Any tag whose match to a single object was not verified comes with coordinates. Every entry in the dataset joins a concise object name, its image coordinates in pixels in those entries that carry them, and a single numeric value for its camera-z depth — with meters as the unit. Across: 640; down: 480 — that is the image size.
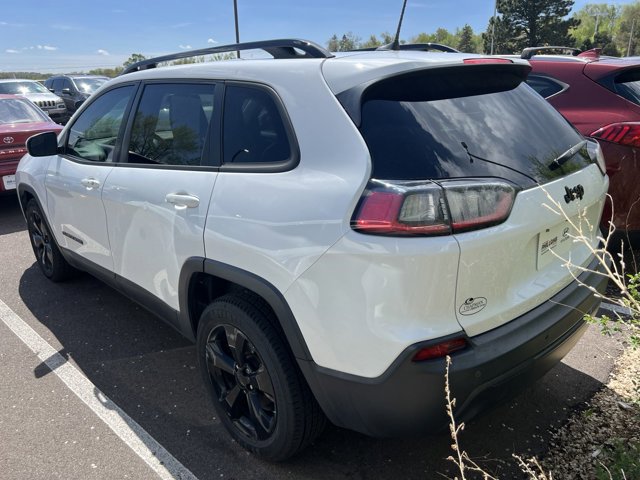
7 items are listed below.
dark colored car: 18.47
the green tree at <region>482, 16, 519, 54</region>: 63.19
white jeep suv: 1.79
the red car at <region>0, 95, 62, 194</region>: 6.91
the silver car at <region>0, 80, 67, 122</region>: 16.77
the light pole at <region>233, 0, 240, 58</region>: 19.39
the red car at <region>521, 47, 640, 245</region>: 3.68
